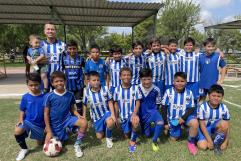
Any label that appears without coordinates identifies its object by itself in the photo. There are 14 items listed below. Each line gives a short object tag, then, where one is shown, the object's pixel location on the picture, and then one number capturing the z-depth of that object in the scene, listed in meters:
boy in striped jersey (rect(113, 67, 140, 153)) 4.57
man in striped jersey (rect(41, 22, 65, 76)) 5.00
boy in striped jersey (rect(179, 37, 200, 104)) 5.24
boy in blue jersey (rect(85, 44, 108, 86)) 5.26
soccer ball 4.00
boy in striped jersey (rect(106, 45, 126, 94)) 5.34
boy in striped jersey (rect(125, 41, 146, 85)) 5.39
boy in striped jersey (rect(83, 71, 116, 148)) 4.61
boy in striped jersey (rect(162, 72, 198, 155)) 4.50
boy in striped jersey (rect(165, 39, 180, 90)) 5.34
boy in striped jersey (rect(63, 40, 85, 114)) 5.18
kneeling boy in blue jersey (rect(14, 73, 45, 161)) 4.11
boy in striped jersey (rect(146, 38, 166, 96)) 5.26
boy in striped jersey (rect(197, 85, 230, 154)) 4.16
